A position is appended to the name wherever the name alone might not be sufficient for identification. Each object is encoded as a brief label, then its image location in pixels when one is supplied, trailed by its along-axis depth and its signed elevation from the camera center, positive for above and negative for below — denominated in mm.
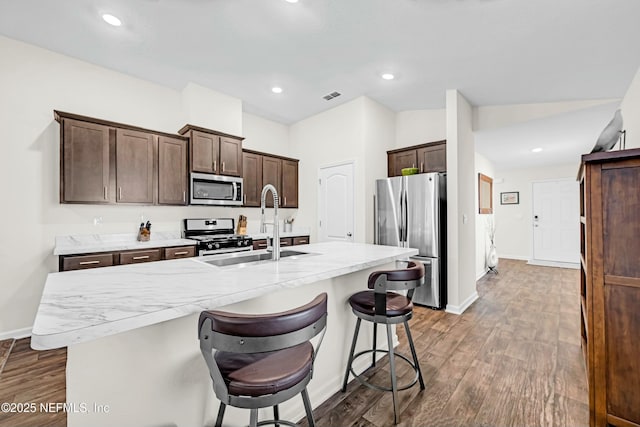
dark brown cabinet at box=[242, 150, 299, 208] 4363 +664
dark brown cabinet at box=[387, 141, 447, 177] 3863 +844
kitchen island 876 -450
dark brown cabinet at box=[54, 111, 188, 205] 2848 +621
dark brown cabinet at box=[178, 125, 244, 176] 3621 +913
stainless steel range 3411 -285
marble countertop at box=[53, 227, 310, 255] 2730 -311
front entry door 6070 -192
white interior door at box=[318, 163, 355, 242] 4180 +179
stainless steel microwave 3656 +369
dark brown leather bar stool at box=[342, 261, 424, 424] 1619 -591
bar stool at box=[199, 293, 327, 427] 881 -551
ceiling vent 3844 +1733
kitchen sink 1766 -304
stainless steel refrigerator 3488 -125
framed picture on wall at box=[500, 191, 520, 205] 6863 +392
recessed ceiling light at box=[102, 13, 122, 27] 2405 +1789
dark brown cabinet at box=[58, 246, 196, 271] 2611 -435
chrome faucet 1849 -155
